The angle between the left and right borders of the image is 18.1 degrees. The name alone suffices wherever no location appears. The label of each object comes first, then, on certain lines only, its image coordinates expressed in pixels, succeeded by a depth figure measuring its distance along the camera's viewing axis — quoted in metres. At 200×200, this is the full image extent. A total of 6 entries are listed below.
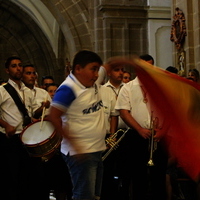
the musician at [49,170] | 8.12
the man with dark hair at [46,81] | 10.48
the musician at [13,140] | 7.38
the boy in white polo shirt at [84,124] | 5.29
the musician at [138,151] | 6.90
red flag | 3.29
